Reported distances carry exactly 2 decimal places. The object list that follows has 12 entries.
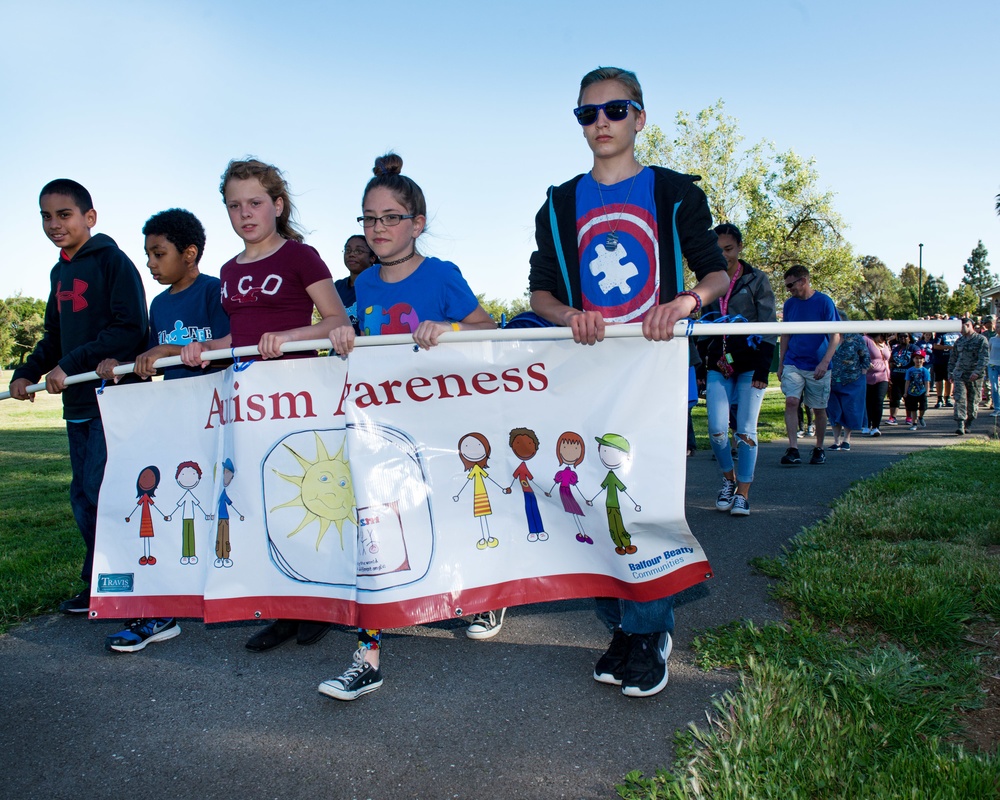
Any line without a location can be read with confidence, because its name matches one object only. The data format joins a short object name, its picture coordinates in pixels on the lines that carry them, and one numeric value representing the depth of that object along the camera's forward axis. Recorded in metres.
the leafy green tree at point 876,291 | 100.09
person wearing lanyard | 6.02
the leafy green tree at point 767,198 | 42.00
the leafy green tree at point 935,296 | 102.03
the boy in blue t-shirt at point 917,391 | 14.59
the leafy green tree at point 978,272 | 133.75
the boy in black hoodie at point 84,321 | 4.23
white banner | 2.99
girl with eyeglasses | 3.54
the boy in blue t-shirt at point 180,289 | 4.29
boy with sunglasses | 3.06
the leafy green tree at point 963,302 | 85.14
